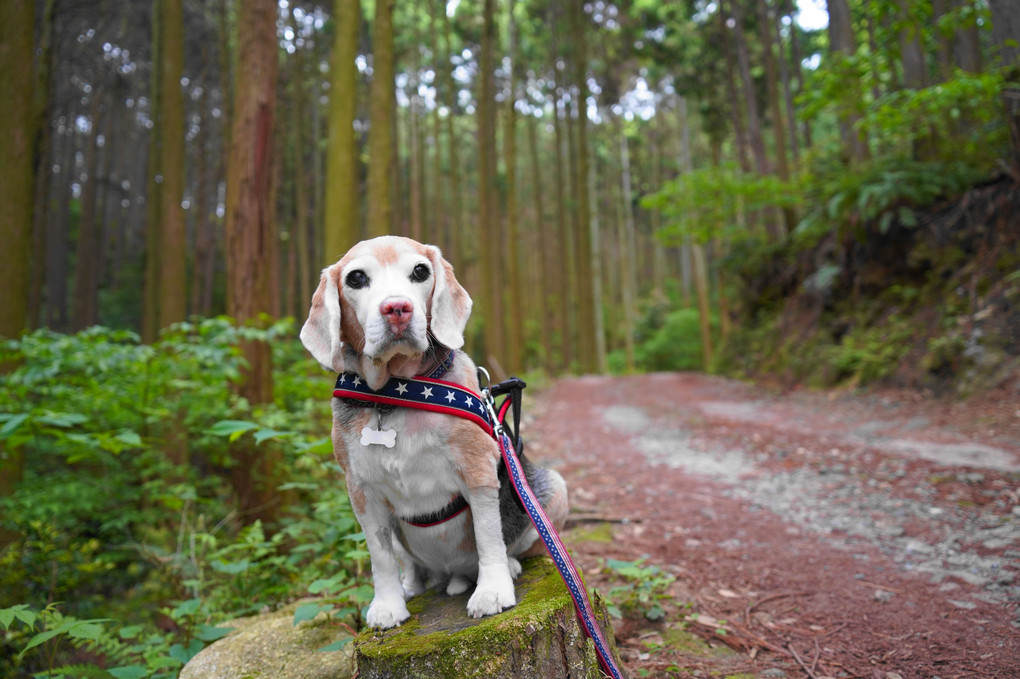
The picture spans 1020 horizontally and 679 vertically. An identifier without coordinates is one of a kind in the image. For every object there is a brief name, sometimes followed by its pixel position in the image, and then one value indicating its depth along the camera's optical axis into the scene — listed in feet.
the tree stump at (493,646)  5.89
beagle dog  6.40
